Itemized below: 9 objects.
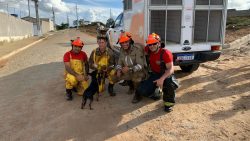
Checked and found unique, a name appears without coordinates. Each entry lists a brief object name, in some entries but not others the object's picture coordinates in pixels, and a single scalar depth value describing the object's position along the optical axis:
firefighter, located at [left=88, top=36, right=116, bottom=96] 4.21
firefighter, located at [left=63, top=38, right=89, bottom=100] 4.08
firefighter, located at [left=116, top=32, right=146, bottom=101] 3.93
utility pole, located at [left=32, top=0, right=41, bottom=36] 28.37
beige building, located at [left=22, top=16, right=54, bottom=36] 53.20
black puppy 3.81
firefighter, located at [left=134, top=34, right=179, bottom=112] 3.46
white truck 4.58
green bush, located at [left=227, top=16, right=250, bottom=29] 14.68
